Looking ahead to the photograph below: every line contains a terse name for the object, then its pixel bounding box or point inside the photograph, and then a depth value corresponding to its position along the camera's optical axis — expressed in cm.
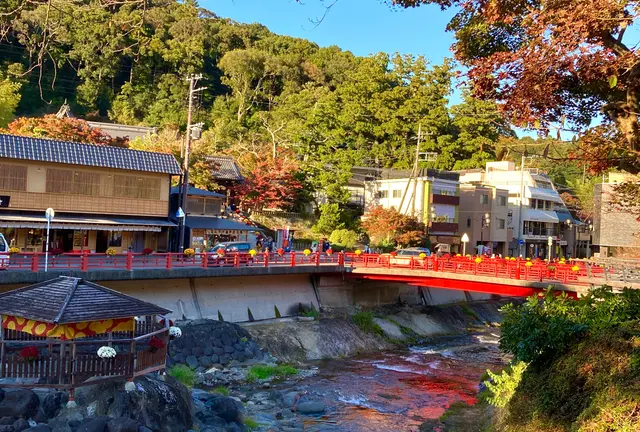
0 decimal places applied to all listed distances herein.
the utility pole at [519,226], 6330
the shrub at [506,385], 1647
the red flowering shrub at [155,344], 1585
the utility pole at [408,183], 5203
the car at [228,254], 2900
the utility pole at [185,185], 3141
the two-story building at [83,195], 2803
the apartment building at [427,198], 5316
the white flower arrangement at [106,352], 1437
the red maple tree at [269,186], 4669
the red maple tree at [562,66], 923
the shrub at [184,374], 2155
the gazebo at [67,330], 1408
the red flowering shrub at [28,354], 1425
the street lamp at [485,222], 5901
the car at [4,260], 2247
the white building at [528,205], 6331
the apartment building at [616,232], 4355
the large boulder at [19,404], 1368
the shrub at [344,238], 4691
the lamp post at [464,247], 5242
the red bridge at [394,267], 2472
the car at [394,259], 3397
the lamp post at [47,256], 2325
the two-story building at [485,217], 5816
